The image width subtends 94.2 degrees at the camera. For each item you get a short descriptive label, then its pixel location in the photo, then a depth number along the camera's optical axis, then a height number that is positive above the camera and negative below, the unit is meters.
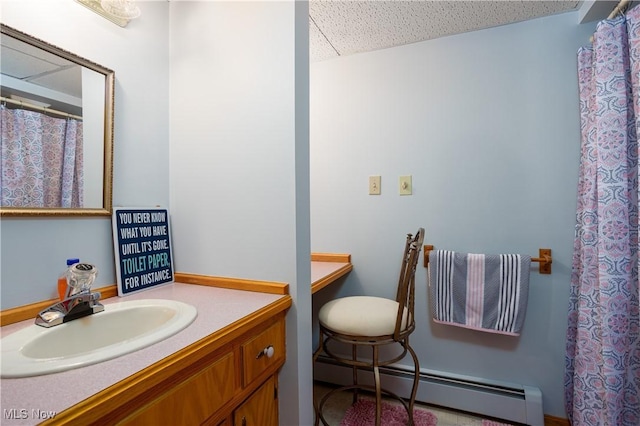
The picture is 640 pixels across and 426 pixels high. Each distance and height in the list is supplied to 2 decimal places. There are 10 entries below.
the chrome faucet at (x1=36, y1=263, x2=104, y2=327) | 0.75 -0.23
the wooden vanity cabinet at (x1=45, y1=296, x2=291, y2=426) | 0.51 -0.38
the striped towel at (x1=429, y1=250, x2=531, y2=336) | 1.53 -0.41
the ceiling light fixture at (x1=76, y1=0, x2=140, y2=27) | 0.96 +0.68
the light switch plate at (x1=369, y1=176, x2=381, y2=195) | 1.86 +0.18
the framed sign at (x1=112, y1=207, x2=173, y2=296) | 1.03 -0.12
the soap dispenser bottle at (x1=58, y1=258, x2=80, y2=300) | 0.86 -0.19
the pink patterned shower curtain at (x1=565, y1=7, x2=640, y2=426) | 1.22 -0.13
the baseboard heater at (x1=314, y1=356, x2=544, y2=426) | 1.52 -0.99
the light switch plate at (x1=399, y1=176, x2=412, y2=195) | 1.79 +0.17
